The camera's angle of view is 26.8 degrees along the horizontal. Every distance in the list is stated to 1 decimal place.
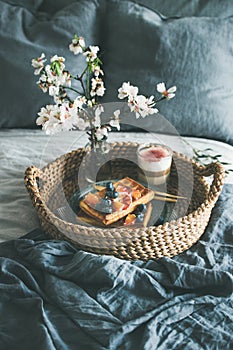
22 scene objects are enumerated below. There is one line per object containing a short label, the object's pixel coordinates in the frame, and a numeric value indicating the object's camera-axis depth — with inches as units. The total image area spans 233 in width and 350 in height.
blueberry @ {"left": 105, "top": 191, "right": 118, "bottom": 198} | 51.7
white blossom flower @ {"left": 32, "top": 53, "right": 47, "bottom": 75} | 50.4
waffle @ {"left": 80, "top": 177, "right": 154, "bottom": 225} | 50.2
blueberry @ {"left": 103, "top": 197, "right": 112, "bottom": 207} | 50.5
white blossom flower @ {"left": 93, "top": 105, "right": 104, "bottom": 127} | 51.2
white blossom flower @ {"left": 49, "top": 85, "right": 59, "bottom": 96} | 49.1
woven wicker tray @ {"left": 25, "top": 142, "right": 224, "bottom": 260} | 46.1
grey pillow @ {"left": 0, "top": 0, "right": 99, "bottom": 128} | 69.6
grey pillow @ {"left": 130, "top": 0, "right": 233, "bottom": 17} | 73.7
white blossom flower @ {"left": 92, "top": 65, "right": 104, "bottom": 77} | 51.2
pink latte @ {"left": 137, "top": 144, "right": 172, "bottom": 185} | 56.2
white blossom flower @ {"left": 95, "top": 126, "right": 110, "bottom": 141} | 52.8
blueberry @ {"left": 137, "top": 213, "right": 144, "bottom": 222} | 50.2
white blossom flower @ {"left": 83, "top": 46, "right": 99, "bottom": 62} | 50.1
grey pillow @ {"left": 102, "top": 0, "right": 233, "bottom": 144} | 68.6
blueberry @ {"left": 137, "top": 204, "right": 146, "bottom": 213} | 51.1
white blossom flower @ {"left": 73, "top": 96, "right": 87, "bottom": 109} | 48.7
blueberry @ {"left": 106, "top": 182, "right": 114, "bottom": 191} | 52.7
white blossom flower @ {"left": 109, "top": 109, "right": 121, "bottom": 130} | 51.1
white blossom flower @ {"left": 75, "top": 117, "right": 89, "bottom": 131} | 50.8
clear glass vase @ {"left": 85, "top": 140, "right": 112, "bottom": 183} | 56.6
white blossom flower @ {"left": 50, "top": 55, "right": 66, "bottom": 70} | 49.1
